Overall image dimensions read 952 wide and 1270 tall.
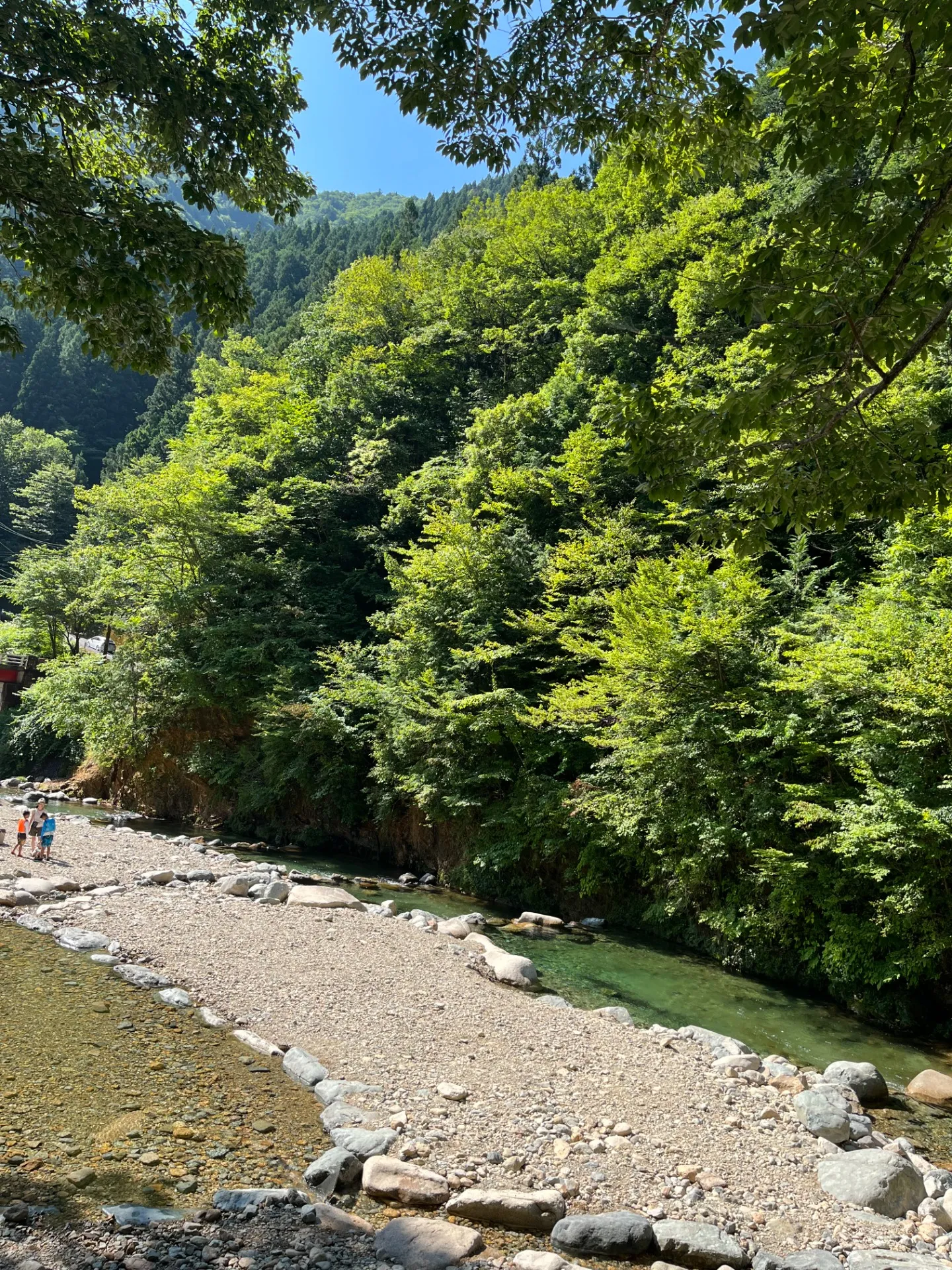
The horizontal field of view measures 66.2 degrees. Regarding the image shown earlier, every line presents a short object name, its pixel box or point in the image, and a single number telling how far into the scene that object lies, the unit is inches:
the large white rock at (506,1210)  176.7
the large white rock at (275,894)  475.5
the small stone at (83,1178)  168.1
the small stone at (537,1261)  159.0
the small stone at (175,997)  293.3
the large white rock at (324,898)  477.4
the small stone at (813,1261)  168.2
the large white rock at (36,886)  442.3
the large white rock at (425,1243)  155.7
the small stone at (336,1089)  228.1
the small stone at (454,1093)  230.1
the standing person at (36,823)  536.1
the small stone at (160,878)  498.3
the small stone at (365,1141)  196.9
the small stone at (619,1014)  338.3
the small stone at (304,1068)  239.1
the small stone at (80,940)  349.7
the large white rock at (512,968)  385.4
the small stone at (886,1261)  169.5
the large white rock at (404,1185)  180.7
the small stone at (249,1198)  165.8
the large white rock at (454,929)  465.7
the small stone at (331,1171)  181.6
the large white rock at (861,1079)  283.4
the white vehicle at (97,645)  1478.5
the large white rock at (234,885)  486.6
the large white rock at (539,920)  544.4
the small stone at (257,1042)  258.2
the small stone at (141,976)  311.6
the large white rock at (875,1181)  200.4
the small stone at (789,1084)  277.7
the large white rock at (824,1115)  237.3
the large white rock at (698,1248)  169.6
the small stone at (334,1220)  163.5
